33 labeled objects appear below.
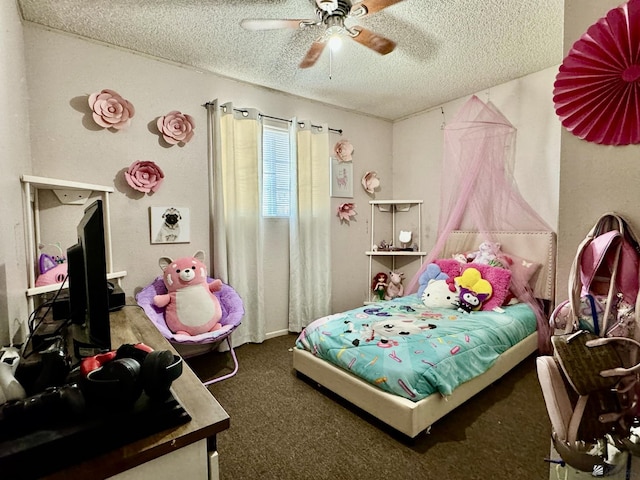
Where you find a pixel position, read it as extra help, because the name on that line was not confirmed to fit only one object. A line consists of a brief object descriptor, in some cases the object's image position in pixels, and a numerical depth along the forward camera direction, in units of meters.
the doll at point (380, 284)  3.87
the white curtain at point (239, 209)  2.80
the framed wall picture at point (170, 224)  2.57
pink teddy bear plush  2.36
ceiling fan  1.71
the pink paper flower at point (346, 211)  3.70
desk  0.61
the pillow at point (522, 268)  2.75
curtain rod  2.81
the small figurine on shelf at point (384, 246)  3.96
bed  1.68
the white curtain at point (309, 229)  3.30
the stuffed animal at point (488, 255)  2.81
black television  0.89
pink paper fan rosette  0.78
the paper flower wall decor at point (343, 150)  3.63
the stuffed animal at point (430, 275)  2.94
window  3.18
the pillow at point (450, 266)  2.90
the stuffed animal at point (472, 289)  2.53
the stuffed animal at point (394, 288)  3.84
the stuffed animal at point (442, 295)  2.63
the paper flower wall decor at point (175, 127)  2.54
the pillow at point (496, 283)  2.58
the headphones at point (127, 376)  0.67
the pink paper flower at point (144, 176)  2.42
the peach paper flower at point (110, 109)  2.24
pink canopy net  2.93
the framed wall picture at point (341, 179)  3.66
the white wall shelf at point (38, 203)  1.69
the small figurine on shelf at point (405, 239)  3.87
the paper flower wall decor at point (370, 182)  3.90
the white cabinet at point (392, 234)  3.88
